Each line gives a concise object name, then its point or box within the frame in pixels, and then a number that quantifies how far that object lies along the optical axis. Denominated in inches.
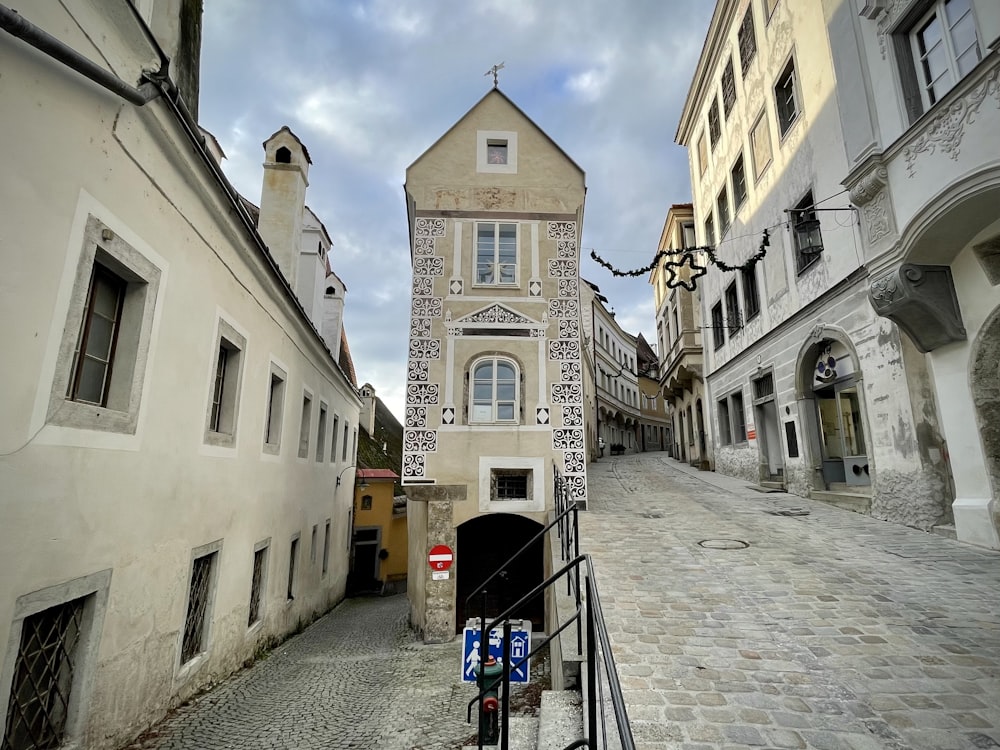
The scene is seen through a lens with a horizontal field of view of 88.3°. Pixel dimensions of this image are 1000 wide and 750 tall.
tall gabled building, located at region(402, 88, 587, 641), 449.7
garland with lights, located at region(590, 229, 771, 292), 379.6
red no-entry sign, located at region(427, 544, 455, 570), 424.2
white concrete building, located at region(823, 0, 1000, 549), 262.2
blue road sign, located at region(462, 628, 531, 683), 201.6
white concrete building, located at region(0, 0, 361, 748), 149.0
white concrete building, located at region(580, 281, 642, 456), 1317.7
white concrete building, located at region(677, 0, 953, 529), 358.3
